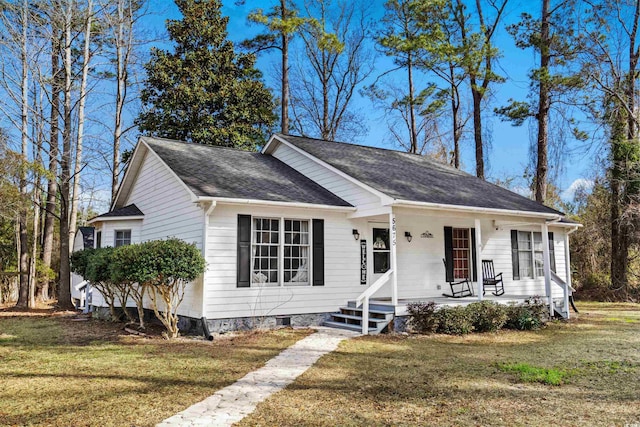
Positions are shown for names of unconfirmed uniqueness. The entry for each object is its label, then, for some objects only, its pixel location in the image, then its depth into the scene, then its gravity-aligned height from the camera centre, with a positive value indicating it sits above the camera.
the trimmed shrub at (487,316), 10.31 -1.18
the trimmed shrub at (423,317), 9.87 -1.14
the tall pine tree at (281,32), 22.17 +10.87
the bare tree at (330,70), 24.83 +10.23
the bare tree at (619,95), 17.94 +6.14
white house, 9.62 +0.80
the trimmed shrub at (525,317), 11.02 -1.28
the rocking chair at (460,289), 12.46 -0.73
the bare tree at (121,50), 17.84 +8.15
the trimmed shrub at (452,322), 9.97 -1.25
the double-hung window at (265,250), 9.91 +0.25
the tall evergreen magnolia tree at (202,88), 20.52 +7.60
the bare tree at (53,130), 15.23 +4.51
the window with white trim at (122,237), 12.17 +0.66
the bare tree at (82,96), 15.62 +5.45
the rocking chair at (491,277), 12.87 -0.44
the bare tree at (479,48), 20.94 +9.36
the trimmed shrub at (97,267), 9.85 -0.09
